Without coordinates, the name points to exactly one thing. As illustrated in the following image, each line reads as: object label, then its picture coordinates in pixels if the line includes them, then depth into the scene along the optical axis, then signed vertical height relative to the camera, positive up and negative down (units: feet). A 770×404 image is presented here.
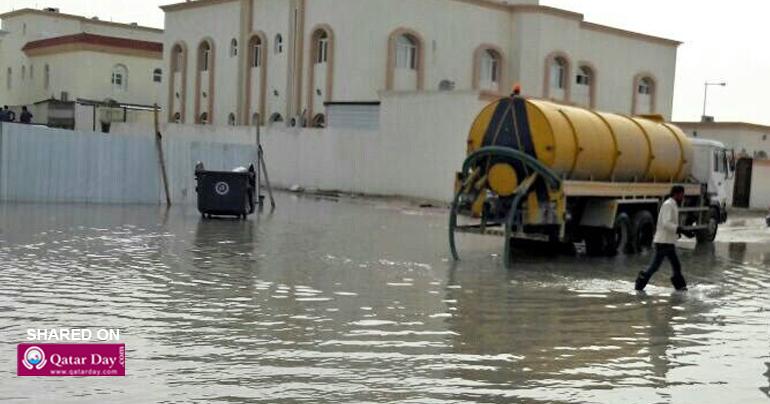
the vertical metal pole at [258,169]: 86.01 -3.33
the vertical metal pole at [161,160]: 85.55 -2.68
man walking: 42.19 -3.95
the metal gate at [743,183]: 135.03 -3.45
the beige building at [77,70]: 200.44 +14.34
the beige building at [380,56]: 142.82 +16.27
